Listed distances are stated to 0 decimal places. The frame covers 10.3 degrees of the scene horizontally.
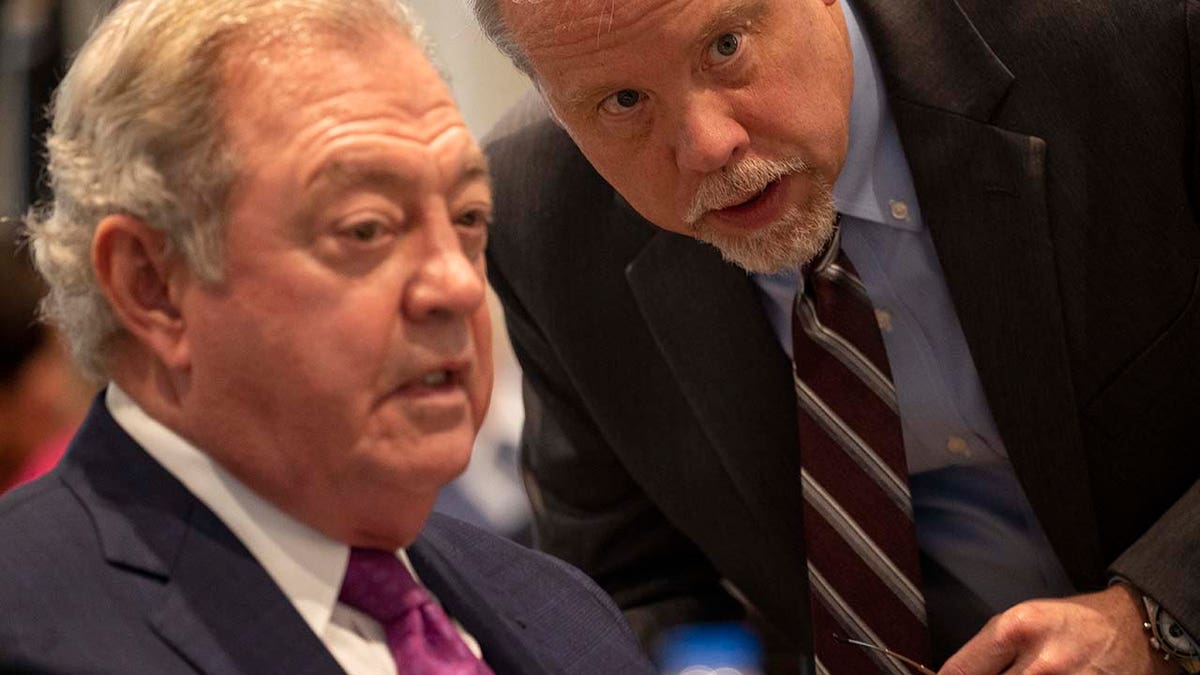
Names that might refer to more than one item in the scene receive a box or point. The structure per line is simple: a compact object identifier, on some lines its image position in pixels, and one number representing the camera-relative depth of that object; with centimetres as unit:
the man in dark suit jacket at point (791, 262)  385
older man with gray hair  357
